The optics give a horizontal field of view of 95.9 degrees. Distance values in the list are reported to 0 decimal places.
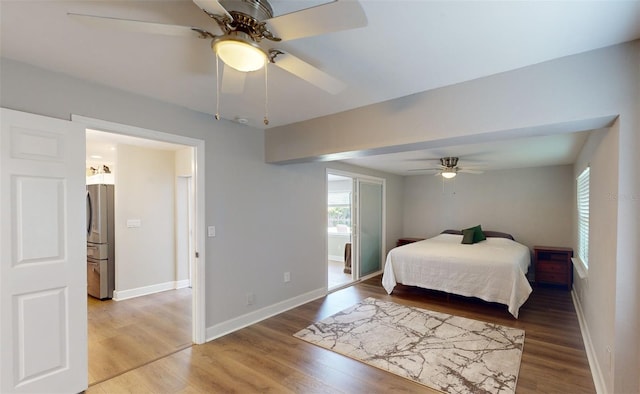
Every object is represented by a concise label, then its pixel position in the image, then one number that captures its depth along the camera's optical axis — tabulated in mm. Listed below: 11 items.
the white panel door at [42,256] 1831
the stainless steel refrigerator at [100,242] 4312
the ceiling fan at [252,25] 1093
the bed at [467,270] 3707
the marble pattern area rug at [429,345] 2359
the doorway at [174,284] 2807
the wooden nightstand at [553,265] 4914
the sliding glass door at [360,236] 5530
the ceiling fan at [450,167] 4828
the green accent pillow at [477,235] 5527
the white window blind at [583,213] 3355
